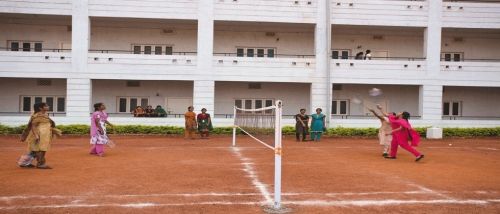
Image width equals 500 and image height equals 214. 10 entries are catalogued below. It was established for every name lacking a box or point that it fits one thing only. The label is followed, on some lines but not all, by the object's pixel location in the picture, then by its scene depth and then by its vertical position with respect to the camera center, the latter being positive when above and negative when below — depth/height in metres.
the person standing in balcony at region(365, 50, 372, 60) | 25.18 +2.99
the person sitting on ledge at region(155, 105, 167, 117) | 25.00 -0.38
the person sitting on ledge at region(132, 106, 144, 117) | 24.58 -0.40
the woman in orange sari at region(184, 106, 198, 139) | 20.78 -0.79
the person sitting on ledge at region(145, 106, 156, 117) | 24.66 -0.39
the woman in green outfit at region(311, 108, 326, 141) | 20.56 -0.65
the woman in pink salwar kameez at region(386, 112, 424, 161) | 13.10 -0.66
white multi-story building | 23.67 +2.62
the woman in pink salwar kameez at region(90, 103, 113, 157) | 13.60 -0.79
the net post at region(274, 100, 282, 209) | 6.84 -0.76
